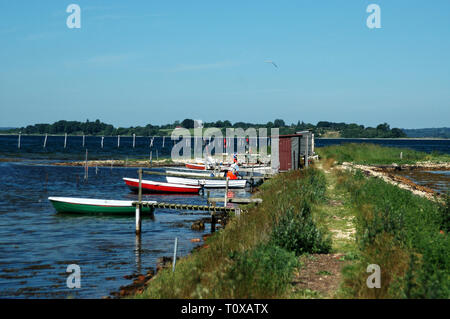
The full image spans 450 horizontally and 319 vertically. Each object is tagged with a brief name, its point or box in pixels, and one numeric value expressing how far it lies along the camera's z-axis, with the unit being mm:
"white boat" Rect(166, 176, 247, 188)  47028
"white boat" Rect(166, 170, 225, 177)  51869
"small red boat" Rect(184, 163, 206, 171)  66062
